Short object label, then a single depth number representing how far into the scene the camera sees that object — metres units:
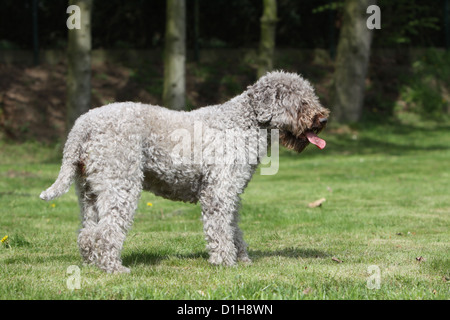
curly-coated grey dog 10.68
